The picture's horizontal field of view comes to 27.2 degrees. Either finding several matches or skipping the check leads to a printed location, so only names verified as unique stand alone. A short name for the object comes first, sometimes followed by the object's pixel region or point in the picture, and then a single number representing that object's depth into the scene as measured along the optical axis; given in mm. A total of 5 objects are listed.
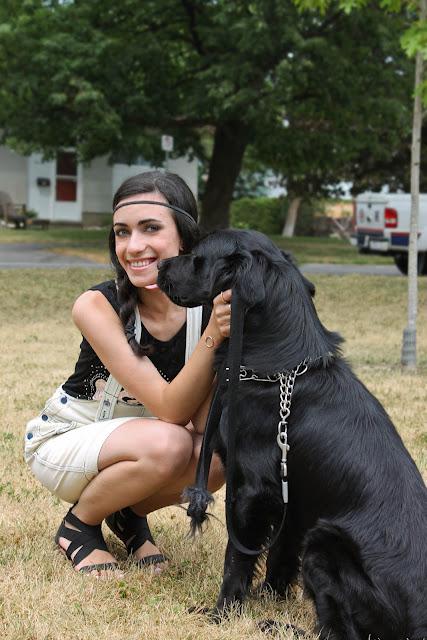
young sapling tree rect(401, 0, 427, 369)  7652
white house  32844
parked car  16797
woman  3305
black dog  2635
